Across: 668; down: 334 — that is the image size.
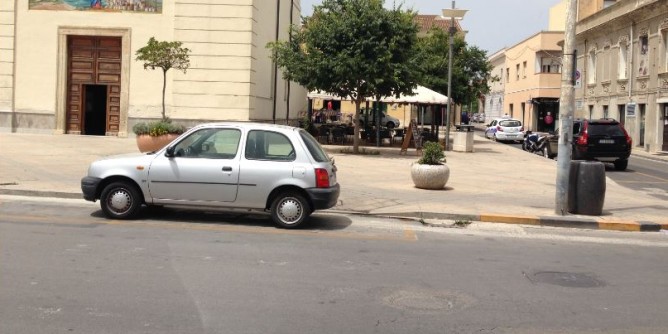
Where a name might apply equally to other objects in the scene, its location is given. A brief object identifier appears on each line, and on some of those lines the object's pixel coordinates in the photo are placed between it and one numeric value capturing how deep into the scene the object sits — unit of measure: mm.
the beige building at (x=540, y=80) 54438
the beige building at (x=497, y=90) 72162
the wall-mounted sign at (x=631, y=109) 36125
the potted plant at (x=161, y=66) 20219
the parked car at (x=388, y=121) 47312
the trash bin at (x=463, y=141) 28281
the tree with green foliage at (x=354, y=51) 23094
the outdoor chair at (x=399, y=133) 35322
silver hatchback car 9562
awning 27953
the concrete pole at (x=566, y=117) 11484
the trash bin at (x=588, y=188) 11641
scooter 29066
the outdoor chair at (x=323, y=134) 29967
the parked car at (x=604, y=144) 23047
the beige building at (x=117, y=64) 26312
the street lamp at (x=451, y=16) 23016
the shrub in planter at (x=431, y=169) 14453
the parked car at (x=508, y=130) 41438
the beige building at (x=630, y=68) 33375
